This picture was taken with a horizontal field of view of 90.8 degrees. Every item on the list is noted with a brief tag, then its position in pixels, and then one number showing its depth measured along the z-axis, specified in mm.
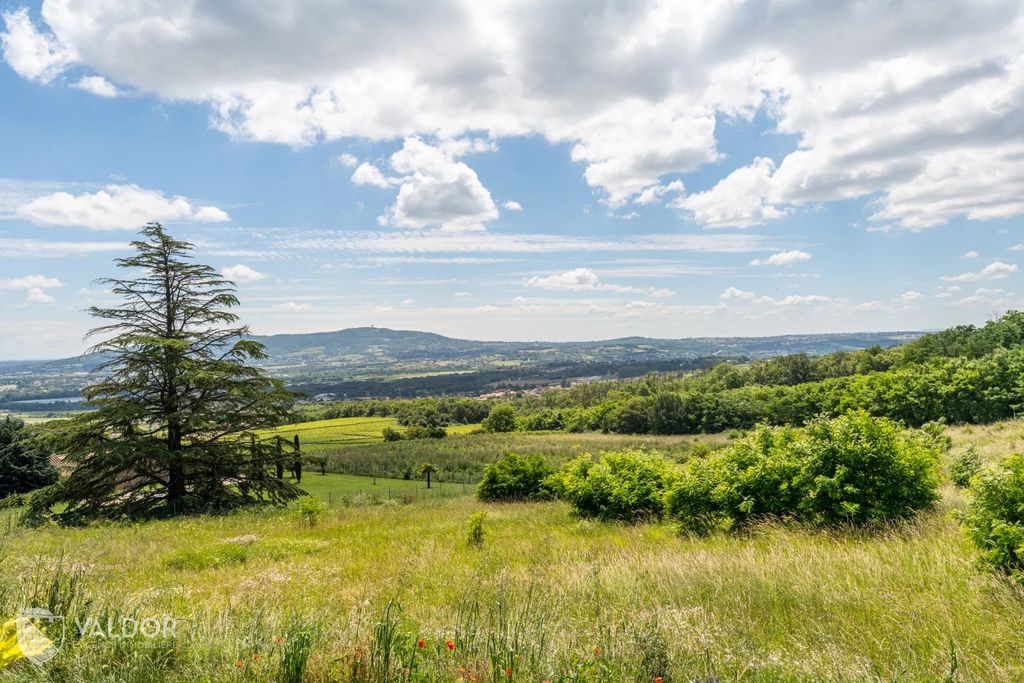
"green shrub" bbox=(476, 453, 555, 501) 21969
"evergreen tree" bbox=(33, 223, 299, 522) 19016
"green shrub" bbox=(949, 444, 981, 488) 12391
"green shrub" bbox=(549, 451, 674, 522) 13500
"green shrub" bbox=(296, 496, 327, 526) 15938
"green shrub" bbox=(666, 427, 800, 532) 10039
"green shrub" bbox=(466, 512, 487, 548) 11005
